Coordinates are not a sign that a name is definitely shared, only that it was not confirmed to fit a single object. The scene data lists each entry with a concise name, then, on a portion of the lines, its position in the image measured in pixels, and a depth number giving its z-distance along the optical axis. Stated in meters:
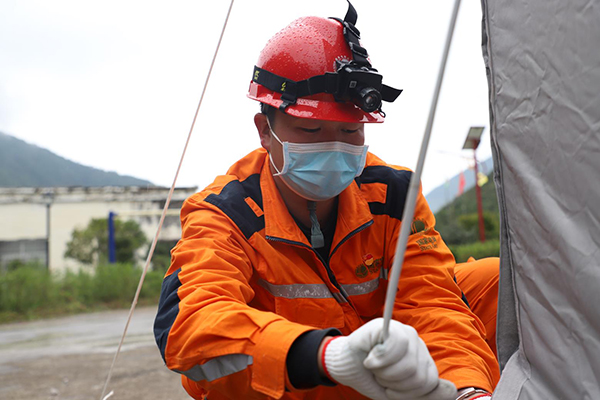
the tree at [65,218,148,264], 14.34
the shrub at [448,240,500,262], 6.44
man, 1.15
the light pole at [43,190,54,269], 16.41
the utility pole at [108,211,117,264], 10.12
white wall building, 16.08
